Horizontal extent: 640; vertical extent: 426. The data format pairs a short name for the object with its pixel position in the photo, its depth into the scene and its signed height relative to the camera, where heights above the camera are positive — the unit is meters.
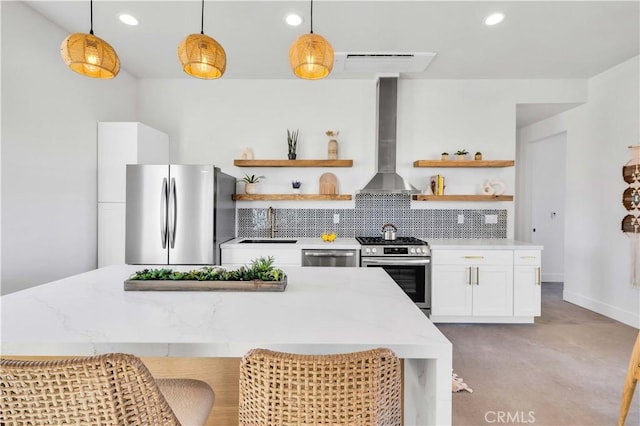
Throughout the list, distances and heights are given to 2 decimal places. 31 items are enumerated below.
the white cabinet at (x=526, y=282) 3.66 -0.76
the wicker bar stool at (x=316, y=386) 0.86 -0.46
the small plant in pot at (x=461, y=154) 4.15 +0.71
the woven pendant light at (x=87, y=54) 1.58 +0.74
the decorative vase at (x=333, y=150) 4.19 +0.75
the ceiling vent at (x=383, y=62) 3.52 +1.61
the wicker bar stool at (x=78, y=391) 0.80 -0.45
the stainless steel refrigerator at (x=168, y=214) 3.46 -0.05
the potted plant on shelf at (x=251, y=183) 4.25 +0.34
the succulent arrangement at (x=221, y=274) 1.71 -0.34
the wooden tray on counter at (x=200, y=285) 1.65 -0.37
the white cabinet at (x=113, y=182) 3.62 +0.28
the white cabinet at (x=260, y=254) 3.63 -0.48
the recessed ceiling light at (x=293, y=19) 2.91 +1.68
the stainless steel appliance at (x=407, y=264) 3.61 -0.57
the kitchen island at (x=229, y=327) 1.07 -0.41
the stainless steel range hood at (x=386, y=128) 4.05 +1.00
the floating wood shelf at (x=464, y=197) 4.10 +0.18
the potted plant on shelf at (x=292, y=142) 4.20 +0.87
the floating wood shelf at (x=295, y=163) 4.12 +0.58
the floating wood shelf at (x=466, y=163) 4.04 +0.59
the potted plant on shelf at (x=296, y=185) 4.26 +0.32
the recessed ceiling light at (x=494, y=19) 2.88 +1.68
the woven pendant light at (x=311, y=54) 1.61 +0.76
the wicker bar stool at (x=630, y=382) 1.77 -0.91
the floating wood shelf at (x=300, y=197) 4.14 +0.16
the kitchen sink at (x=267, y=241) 3.88 -0.37
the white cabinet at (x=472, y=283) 3.66 -0.78
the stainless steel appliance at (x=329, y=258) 3.62 -0.51
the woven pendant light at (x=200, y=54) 1.63 +0.76
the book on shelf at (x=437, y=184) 4.16 +0.34
